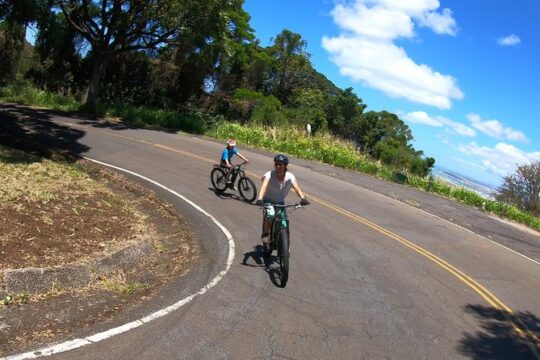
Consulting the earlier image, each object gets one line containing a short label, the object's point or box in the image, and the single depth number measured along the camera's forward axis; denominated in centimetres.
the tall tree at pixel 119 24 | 2955
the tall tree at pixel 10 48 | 3350
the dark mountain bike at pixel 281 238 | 812
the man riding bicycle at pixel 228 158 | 1535
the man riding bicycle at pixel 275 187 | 889
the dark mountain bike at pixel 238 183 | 1541
